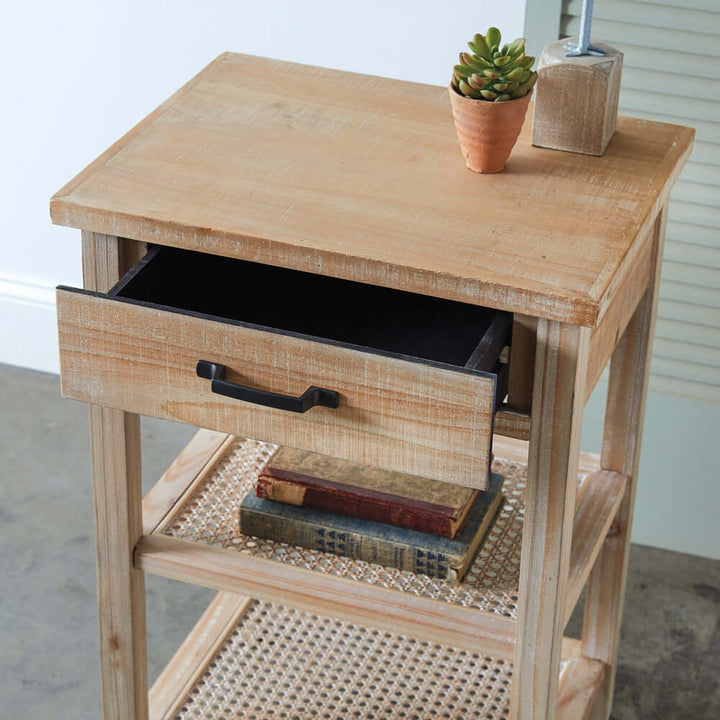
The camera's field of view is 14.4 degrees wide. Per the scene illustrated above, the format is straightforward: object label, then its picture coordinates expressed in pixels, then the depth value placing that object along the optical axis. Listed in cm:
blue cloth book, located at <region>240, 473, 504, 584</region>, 271
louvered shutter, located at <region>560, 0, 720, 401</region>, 298
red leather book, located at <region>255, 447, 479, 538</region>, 276
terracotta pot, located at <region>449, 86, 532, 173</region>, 252
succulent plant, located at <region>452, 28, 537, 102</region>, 251
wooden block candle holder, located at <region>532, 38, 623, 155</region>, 255
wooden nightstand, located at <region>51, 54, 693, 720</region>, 242
